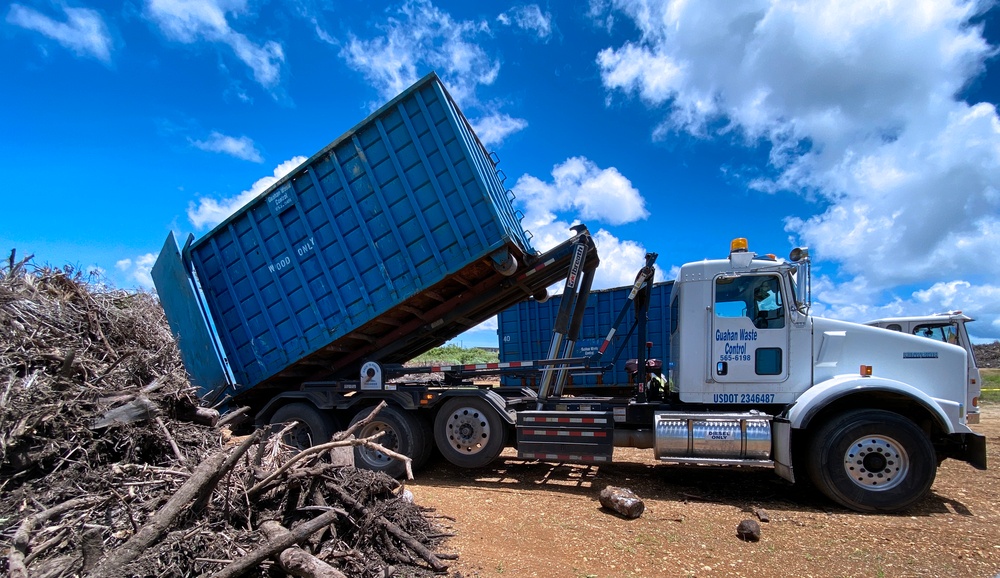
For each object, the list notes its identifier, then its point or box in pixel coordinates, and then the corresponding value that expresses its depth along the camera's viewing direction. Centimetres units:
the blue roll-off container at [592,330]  1244
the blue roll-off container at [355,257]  598
